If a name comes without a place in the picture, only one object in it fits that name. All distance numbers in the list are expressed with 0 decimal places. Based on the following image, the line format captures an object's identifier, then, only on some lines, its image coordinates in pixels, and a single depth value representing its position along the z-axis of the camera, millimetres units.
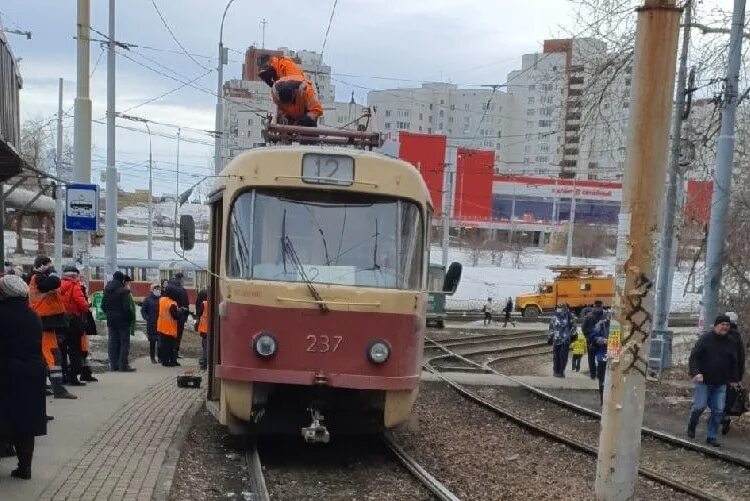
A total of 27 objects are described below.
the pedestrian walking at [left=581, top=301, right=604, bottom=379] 17156
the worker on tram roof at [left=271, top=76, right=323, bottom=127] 11211
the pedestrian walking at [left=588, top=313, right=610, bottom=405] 14477
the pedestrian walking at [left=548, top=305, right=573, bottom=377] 19359
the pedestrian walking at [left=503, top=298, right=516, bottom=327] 38500
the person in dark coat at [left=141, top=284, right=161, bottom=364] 16547
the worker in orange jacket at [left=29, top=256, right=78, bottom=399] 9578
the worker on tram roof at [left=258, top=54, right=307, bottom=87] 12133
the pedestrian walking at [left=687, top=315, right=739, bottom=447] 10430
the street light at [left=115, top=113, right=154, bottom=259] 49188
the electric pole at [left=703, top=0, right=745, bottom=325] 13695
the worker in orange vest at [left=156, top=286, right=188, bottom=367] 15430
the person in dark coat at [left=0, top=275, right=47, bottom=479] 6203
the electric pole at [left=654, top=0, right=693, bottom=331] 16953
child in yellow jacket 21078
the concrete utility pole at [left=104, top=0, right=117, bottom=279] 16627
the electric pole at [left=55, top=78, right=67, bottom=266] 21075
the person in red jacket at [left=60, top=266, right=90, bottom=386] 11266
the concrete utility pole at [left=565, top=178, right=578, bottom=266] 54103
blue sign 12438
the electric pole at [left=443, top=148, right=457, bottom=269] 45281
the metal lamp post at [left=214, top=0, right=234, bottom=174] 24219
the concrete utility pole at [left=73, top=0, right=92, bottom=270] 13555
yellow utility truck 46969
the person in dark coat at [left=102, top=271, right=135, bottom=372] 13930
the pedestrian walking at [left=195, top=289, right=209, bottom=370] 15942
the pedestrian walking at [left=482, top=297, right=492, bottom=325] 38562
